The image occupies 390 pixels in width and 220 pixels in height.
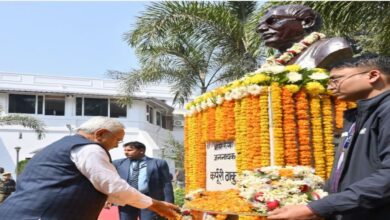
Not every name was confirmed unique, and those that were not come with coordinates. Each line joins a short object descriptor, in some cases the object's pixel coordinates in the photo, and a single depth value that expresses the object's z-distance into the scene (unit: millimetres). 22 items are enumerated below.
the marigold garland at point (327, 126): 4465
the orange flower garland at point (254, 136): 4355
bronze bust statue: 4605
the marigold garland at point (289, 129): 4324
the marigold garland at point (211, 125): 4922
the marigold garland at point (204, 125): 5047
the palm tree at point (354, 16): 8070
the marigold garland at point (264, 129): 4320
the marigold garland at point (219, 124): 4746
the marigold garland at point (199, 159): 5156
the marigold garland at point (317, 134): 4414
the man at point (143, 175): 6406
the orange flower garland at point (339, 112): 4566
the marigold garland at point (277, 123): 4305
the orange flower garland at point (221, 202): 3686
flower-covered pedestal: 4332
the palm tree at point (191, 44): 12164
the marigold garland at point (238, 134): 4504
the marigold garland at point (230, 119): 4652
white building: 28900
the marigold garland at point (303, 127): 4371
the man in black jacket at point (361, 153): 1854
